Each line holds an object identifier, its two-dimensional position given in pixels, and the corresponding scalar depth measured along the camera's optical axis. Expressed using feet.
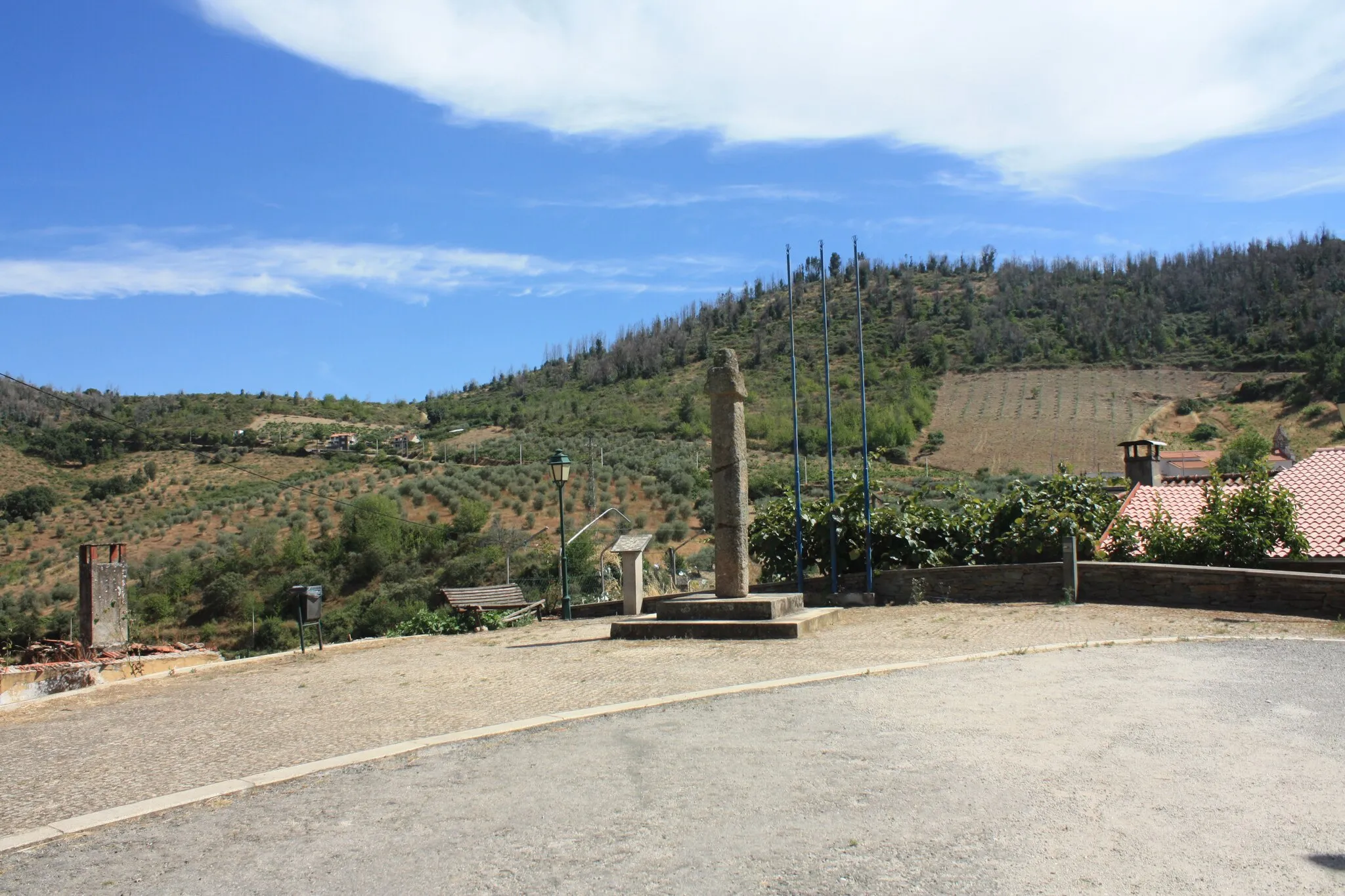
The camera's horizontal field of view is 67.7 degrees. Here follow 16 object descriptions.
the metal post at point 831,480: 50.65
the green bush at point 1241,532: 46.60
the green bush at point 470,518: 123.54
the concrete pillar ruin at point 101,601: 40.09
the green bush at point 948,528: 51.16
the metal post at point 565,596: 52.75
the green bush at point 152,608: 101.09
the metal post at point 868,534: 49.70
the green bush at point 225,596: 106.22
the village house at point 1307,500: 49.34
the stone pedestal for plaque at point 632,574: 48.93
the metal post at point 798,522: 48.93
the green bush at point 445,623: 49.67
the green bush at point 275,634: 90.84
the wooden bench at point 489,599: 65.05
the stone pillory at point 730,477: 41.73
